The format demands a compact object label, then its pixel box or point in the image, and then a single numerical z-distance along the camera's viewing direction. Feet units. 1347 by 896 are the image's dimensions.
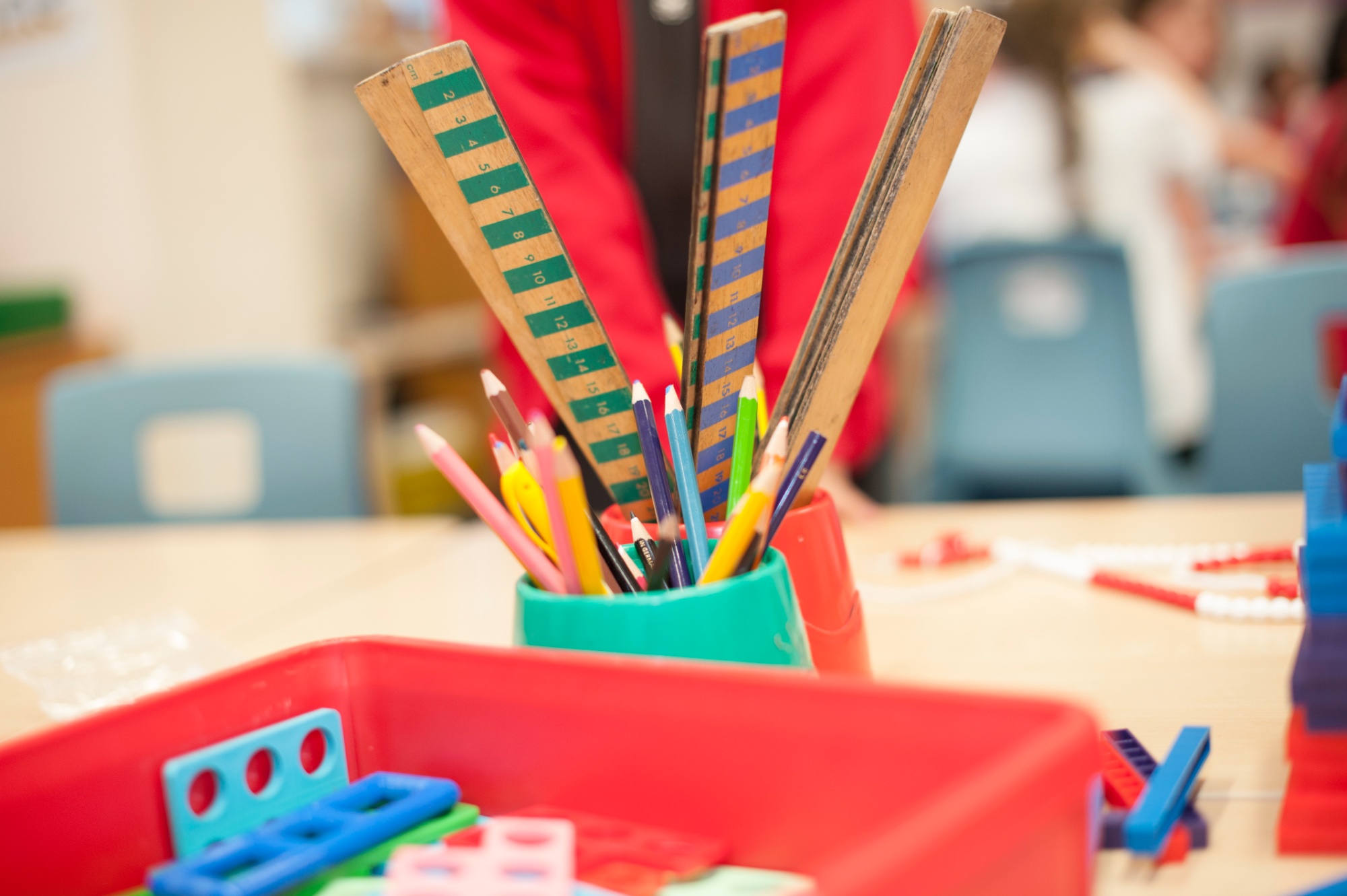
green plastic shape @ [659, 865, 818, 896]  3.04
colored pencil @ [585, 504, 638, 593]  3.34
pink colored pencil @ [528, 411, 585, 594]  3.14
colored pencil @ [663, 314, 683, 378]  3.67
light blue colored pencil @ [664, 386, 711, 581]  3.32
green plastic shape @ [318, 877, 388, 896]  3.08
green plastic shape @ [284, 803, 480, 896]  3.10
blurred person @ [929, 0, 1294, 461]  11.25
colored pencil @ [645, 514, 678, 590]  3.20
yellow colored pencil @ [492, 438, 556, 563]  3.30
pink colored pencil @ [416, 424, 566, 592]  3.27
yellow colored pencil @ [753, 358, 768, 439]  3.56
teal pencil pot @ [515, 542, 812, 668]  3.23
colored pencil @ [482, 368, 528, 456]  3.32
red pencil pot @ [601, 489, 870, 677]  3.49
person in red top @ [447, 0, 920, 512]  5.07
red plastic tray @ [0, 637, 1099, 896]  2.88
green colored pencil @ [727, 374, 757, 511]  3.35
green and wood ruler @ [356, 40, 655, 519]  3.31
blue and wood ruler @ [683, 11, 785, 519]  3.26
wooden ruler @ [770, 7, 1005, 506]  3.32
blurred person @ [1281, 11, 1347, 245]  11.20
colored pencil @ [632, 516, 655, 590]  3.33
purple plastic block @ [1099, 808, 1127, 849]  3.23
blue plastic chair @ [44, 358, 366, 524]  6.75
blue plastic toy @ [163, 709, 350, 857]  3.15
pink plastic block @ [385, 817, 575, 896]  2.97
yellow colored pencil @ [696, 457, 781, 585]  3.19
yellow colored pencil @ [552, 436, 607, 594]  3.20
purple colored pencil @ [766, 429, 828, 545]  3.36
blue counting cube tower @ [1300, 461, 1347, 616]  3.15
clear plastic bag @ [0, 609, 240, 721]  4.04
